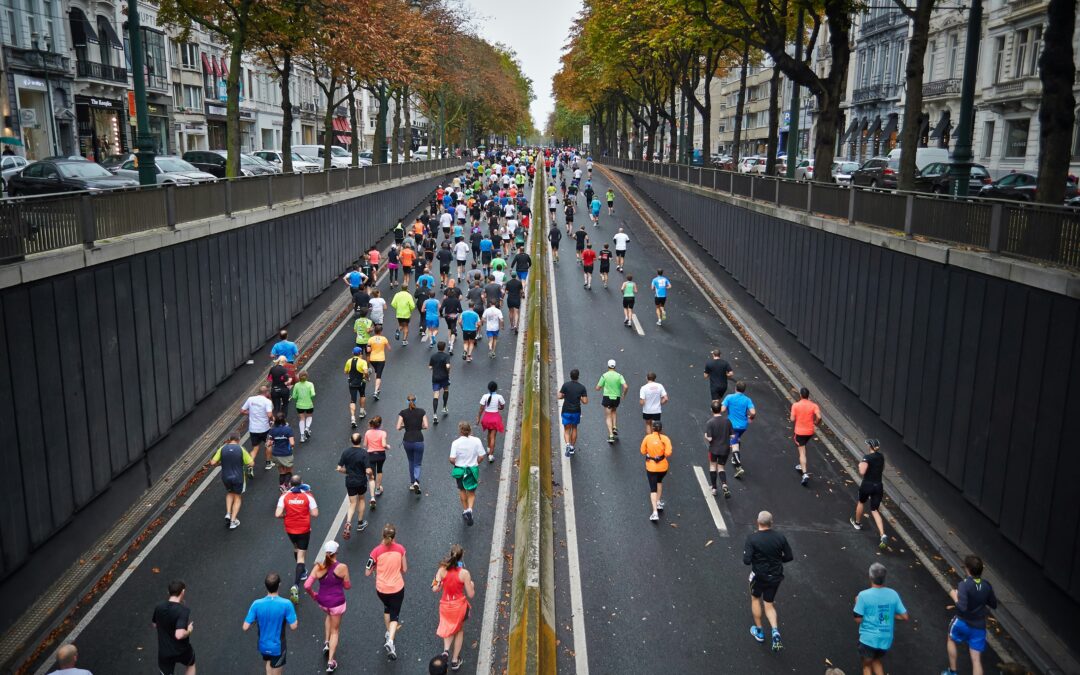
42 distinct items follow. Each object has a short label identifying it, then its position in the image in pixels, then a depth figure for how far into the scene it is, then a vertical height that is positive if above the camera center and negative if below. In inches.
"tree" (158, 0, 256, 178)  1016.9 +168.6
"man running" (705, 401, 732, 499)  561.0 -180.2
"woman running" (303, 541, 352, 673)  382.3 -194.1
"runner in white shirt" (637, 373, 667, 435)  640.4 -177.3
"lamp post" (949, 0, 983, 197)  614.5 +39.3
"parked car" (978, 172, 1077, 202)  1002.7 -21.3
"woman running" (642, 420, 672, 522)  530.6 -182.8
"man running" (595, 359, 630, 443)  654.5 -173.8
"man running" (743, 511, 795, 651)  406.3 -191.2
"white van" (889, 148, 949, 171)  1262.3 +20.3
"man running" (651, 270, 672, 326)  974.4 -142.5
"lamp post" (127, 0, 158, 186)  658.8 +35.3
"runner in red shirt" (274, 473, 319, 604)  450.0 -188.8
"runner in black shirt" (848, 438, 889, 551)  501.7 -188.8
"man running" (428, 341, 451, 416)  684.7 -172.4
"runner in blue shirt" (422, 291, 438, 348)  875.4 -157.3
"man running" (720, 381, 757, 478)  607.5 -176.7
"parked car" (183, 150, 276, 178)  1434.5 -3.4
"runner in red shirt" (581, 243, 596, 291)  1154.7 -130.1
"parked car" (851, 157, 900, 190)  1211.2 -6.9
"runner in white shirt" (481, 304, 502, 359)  861.2 -160.1
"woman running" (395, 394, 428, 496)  556.1 -179.9
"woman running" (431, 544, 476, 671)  378.3 -193.6
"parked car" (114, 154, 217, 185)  1057.5 -12.5
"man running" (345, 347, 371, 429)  668.1 -171.3
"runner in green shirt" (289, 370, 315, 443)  637.9 -178.8
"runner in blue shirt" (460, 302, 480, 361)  836.4 -166.3
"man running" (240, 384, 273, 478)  580.4 -176.4
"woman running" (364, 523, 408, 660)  392.5 -193.4
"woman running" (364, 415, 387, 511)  538.0 -181.1
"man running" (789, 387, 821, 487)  590.9 -177.5
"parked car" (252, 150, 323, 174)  1772.9 +0.3
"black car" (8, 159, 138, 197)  917.2 -22.7
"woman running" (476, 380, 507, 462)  608.7 -180.2
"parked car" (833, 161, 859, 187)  1614.3 -5.1
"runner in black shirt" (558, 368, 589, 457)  629.0 -178.3
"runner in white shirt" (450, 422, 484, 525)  515.2 -181.3
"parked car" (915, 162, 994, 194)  1103.0 -11.7
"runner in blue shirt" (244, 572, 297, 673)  355.2 -193.3
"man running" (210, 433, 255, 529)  510.0 -190.0
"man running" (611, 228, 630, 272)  1245.1 -118.0
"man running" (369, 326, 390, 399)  733.9 -168.9
